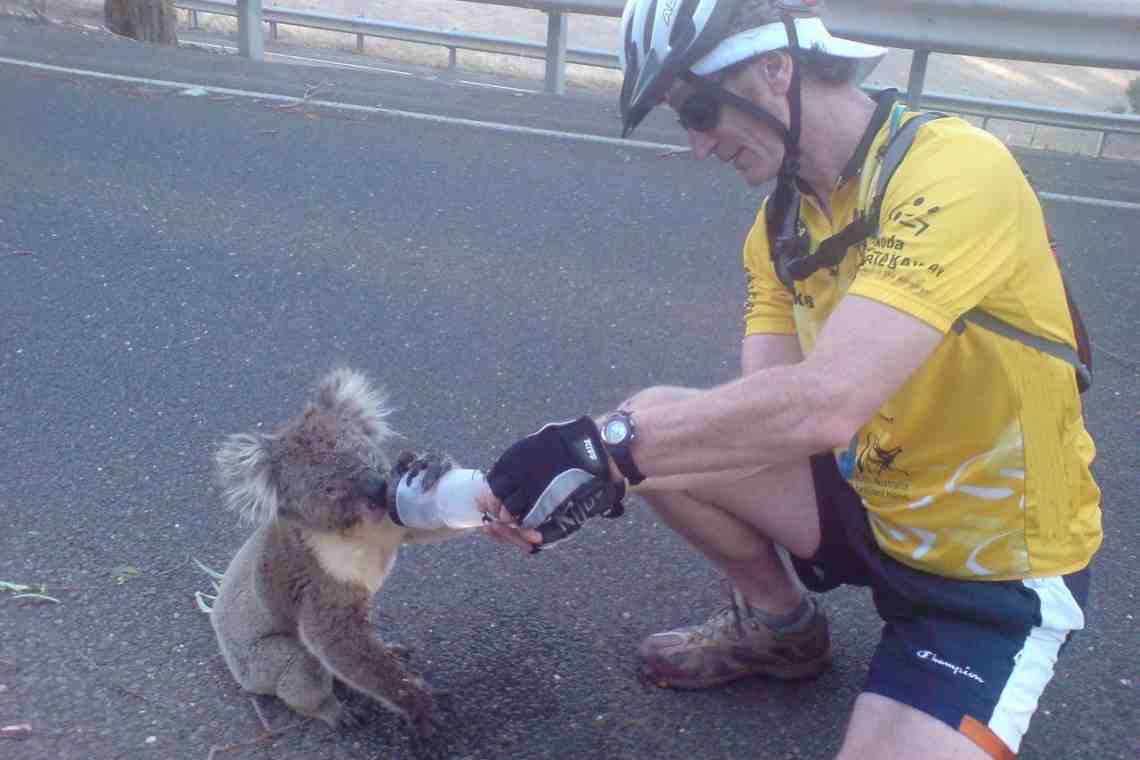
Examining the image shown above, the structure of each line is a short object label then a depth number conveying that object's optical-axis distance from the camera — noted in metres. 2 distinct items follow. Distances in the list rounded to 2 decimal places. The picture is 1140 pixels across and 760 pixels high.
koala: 2.70
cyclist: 2.13
